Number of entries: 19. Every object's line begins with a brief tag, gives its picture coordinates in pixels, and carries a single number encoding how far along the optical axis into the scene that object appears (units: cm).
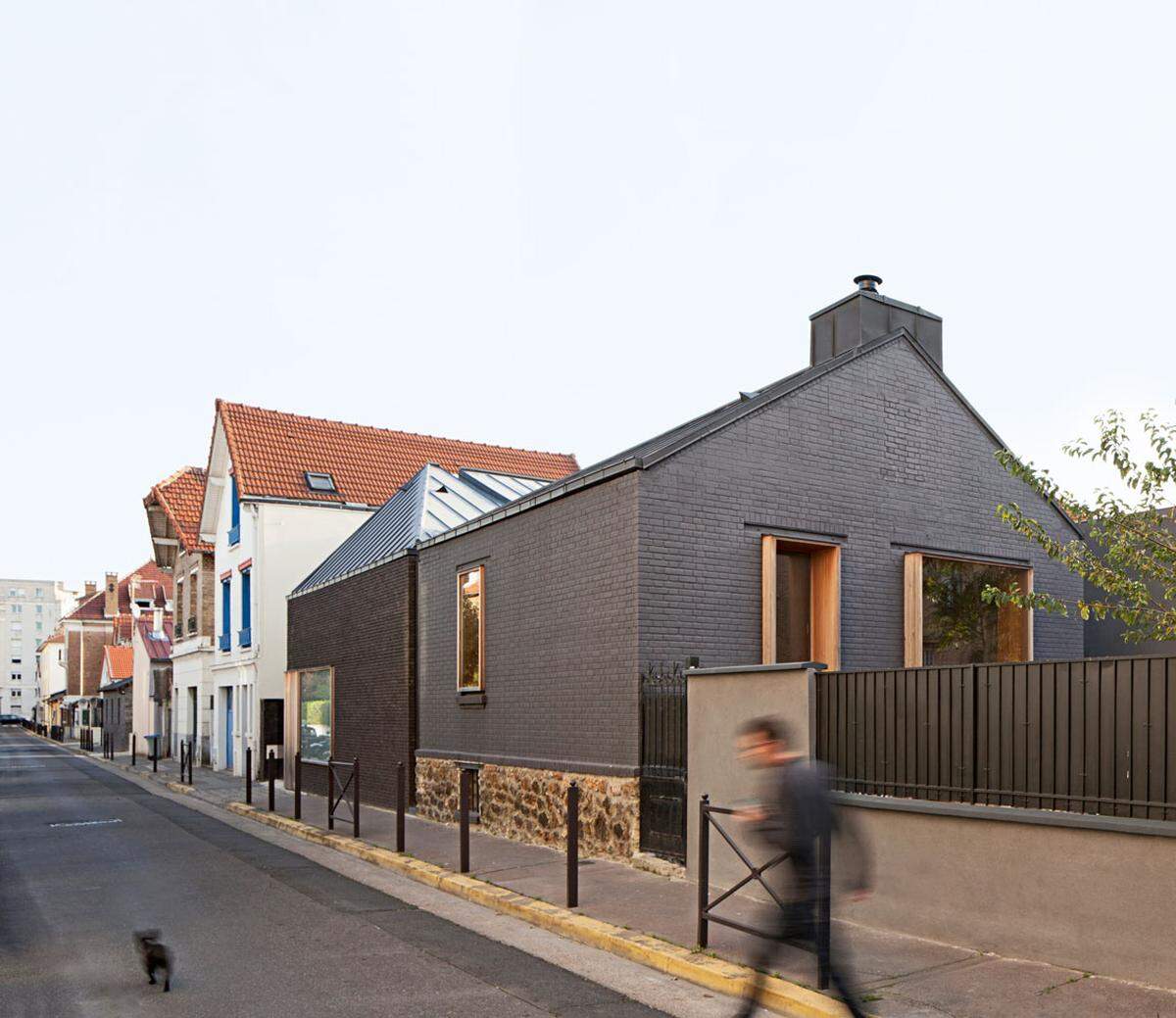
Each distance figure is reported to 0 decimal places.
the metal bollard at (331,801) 1493
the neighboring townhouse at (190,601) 3356
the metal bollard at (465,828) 1130
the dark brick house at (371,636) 1791
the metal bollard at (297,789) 1623
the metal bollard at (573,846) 942
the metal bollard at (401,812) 1279
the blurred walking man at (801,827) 580
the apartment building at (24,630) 14925
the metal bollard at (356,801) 1421
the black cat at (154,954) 711
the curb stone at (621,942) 674
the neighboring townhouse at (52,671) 9919
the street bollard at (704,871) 784
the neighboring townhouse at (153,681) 4162
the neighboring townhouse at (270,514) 2766
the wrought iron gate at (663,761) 1108
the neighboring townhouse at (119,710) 4941
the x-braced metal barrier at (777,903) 593
